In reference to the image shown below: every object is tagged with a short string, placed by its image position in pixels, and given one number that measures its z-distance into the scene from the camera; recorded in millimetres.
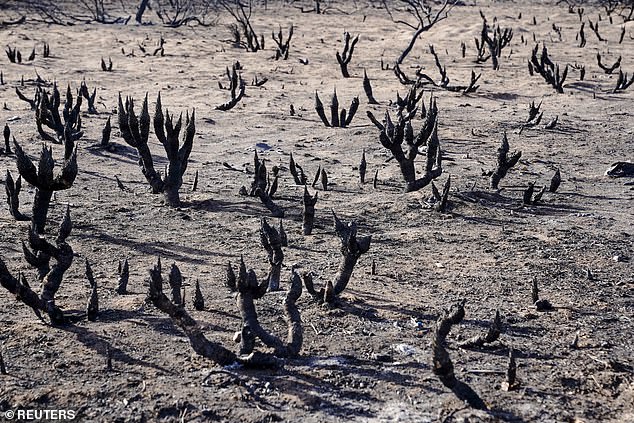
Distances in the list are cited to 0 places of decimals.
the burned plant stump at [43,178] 4332
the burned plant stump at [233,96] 9260
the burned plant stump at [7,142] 6988
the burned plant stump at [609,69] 11141
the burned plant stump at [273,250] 4148
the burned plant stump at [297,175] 6353
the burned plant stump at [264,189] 5641
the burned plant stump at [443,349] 3039
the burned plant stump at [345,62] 11328
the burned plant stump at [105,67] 11531
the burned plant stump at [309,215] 5176
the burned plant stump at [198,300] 3947
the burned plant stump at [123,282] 4168
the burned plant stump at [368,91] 9539
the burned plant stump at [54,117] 7656
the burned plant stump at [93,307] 3811
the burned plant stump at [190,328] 3047
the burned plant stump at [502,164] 6180
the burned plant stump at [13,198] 5262
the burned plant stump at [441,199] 5648
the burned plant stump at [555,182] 6152
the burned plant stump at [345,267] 4074
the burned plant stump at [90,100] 8875
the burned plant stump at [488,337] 3508
